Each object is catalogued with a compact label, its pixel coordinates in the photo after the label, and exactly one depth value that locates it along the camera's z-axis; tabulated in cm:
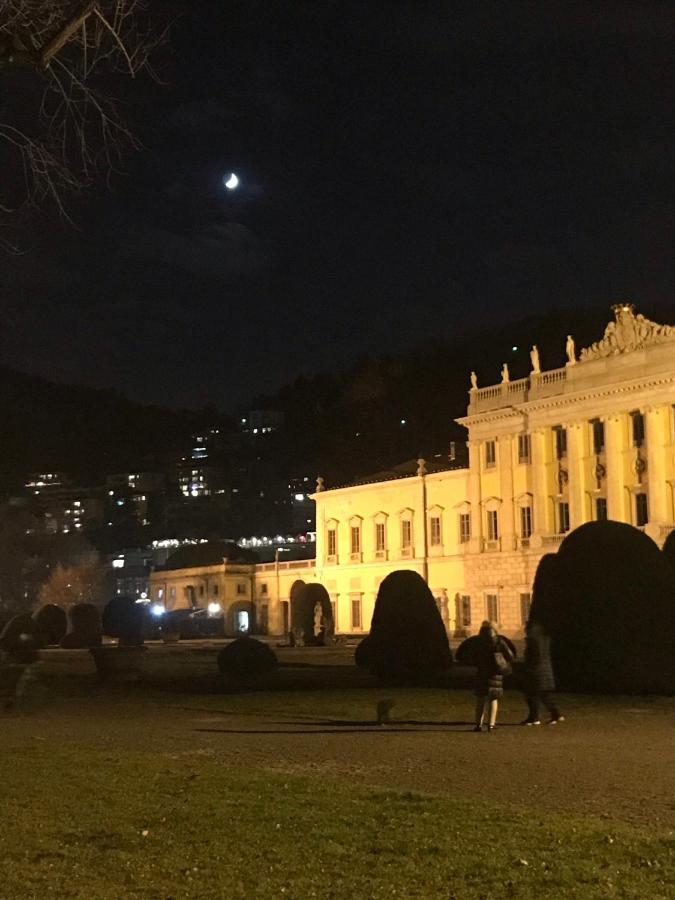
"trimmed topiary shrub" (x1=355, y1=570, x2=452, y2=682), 2669
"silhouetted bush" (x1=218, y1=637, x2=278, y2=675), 2952
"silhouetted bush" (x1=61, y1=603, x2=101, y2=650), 5647
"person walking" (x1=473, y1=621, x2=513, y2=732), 1552
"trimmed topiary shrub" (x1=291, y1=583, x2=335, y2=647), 5312
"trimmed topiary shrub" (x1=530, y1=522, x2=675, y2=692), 2122
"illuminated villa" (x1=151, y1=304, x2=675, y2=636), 5678
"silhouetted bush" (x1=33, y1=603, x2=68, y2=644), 6072
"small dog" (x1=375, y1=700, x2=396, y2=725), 1667
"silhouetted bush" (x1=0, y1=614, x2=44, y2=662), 3784
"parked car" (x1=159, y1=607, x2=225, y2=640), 7744
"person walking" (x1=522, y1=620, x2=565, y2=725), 1638
